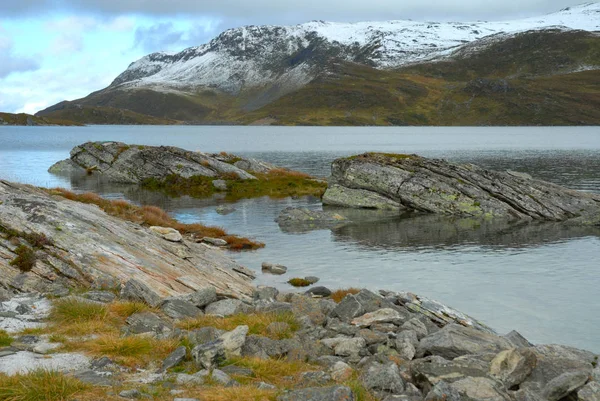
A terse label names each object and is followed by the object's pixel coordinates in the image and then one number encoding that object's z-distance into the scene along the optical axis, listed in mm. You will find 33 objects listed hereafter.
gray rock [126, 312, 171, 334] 15615
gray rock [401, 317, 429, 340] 17209
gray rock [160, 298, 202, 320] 17922
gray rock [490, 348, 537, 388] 12797
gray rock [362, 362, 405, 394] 12141
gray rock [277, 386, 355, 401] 10977
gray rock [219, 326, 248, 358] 13673
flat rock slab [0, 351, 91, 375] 12430
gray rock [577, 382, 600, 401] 11938
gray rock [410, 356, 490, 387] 12495
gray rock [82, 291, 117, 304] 18650
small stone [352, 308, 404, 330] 17828
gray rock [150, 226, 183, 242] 30775
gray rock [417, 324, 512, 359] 14766
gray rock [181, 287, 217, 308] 19906
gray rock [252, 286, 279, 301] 24550
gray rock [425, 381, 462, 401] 11352
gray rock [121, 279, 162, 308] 18953
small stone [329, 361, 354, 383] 12714
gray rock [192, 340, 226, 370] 13078
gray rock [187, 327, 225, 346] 14469
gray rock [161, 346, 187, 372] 13016
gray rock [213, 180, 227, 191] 70125
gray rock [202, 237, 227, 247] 38819
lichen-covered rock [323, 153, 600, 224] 52469
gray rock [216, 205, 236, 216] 53500
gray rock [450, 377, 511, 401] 11461
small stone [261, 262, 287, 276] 31694
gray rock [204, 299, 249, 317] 19172
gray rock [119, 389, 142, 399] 11141
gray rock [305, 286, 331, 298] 26416
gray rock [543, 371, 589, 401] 12258
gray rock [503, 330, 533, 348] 19500
